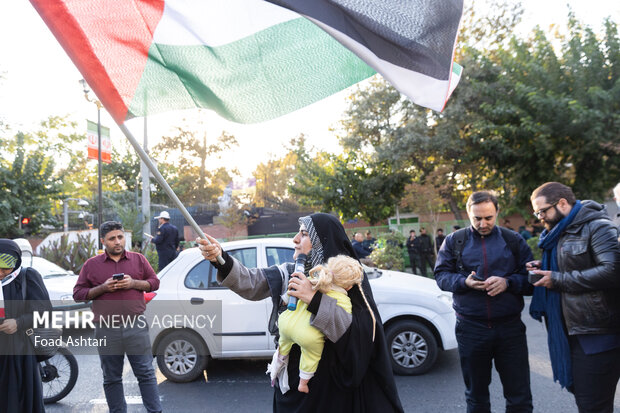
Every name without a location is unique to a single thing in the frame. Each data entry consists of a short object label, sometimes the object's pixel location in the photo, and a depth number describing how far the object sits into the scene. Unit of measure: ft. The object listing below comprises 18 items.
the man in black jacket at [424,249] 53.36
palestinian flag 7.00
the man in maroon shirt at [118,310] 13.30
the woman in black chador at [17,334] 10.57
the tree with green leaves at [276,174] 188.24
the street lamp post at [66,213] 78.16
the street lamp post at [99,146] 40.90
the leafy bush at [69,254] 41.01
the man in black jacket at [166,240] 36.17
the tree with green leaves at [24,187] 69.92
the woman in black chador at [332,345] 7.38
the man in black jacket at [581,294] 9.68
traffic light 73.26
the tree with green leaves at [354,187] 77.36
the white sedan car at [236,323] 18.10
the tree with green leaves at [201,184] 140.26
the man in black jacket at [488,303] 11.12
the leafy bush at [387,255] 43.32
